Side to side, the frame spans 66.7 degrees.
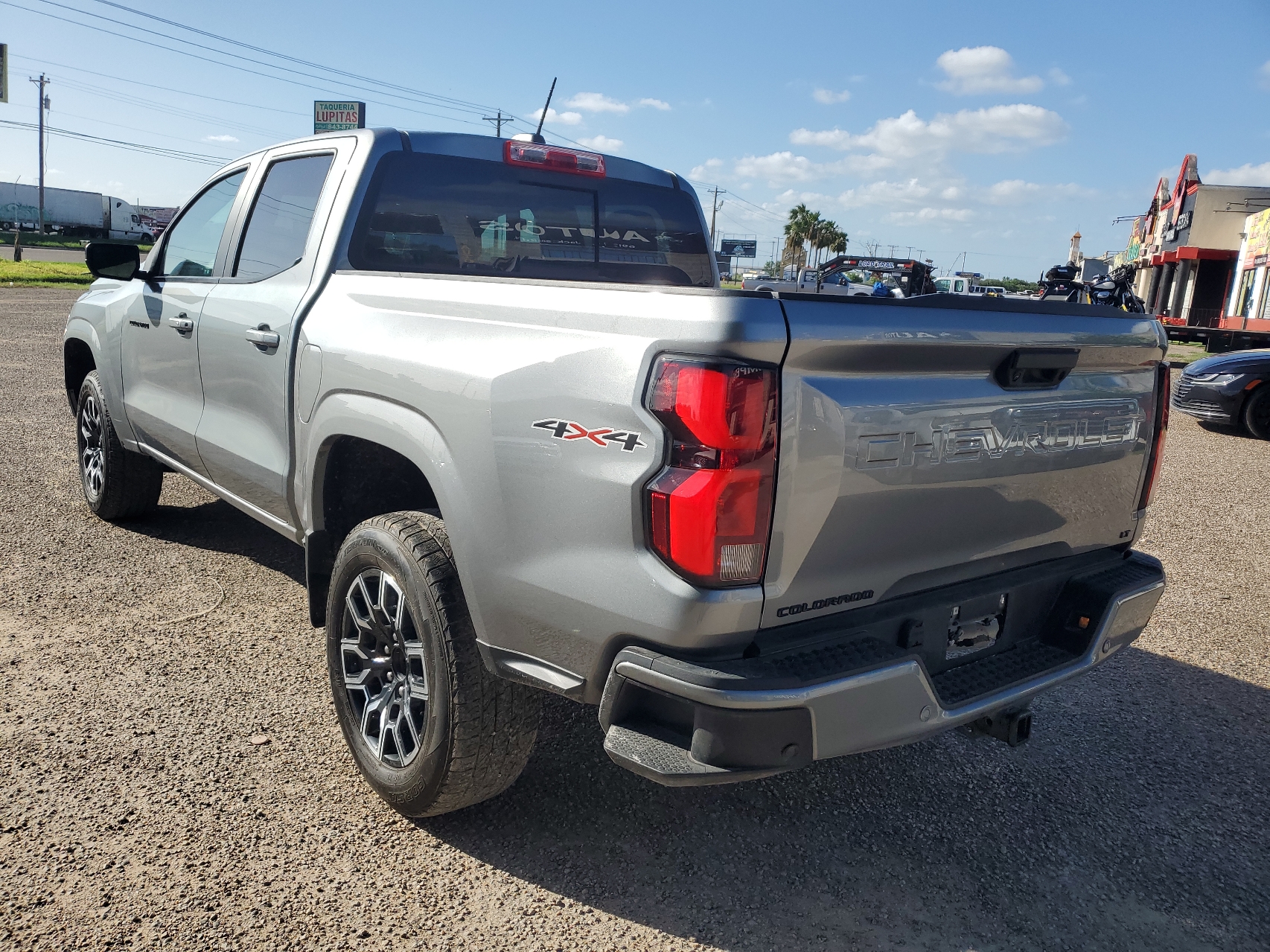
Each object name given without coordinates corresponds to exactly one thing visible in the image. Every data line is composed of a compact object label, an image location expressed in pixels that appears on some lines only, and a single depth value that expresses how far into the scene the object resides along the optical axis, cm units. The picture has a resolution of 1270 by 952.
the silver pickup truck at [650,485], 200
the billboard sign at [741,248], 12500
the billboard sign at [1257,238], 3272
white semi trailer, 6738
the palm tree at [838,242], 10944
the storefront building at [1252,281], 3172
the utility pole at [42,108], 6588
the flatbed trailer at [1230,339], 1847
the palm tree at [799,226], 10650
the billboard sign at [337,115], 5250
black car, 1083
